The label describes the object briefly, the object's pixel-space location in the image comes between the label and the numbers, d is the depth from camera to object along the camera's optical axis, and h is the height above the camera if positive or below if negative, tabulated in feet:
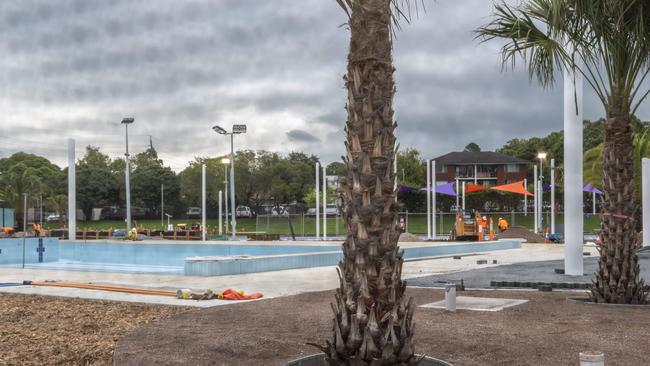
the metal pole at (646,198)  74.59 +0.46
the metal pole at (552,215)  100.68 -2.21
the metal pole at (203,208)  114.68 -0.83
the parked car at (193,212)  251.60 -3.20
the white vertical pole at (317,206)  110.32 -0.54
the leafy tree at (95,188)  242.37 +6.46
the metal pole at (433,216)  106.37 -2.30
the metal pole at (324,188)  107.84 +2.83
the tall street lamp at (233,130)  116.52 +14.43
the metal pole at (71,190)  102.75 +2.46
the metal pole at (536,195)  108.80 +1.34
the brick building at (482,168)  258.78 +14.80
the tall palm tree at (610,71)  28.02 +6.10
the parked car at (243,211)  249.75 -2.97
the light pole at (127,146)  117.50 +12.30
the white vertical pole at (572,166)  41.42 +2.42
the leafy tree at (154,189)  245.24 +6.06
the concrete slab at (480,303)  28.66 -4.85
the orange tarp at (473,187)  134.34 +3.33
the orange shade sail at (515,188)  123.65 +2.90
